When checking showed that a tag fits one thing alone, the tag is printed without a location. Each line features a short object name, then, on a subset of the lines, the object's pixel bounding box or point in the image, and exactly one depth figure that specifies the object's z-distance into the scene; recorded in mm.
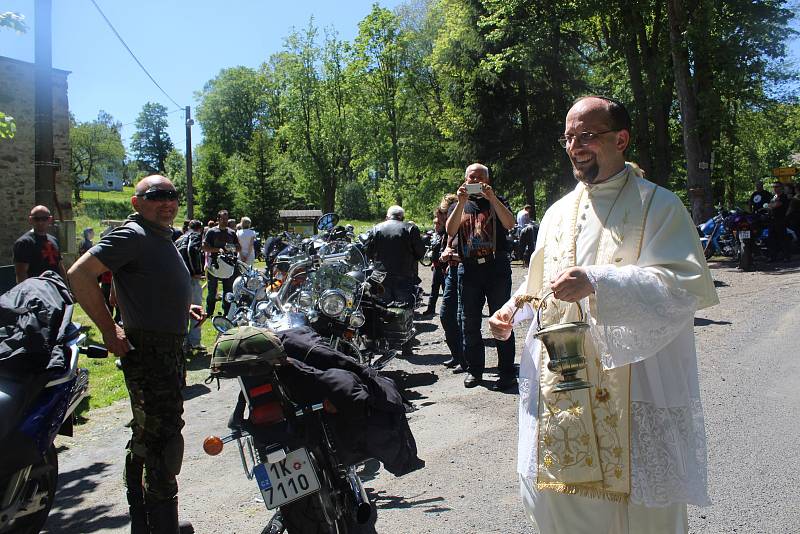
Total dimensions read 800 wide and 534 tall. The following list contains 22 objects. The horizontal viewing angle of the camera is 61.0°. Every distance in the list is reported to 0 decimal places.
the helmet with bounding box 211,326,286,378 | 3078
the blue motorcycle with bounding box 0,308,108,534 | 3369
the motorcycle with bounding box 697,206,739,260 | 16922
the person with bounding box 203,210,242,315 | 11912
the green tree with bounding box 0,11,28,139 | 7008
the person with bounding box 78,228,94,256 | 17031
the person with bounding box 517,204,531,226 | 21328
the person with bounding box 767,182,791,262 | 15805
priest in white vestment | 2385
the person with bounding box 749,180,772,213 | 17453
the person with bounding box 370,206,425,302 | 9117
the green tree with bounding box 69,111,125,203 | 73125
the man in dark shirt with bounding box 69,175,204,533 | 3684
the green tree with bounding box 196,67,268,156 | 68875
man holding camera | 6715
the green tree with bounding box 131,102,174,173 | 98375
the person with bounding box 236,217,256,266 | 15781
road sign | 26188
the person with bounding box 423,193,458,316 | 10500
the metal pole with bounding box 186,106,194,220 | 28527
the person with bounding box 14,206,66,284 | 8117
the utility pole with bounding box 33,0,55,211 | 8414
